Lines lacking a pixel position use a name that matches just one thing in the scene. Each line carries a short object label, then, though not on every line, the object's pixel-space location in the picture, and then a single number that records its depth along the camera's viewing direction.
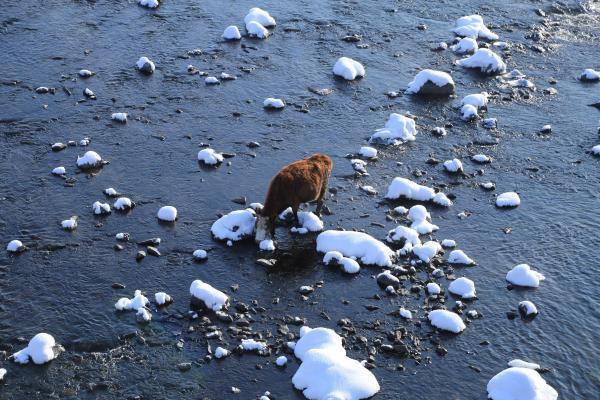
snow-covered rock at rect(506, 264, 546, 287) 18.25
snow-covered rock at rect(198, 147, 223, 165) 22.12
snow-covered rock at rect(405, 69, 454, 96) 26.81
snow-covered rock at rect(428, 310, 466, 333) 16.66
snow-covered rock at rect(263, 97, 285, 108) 25.31
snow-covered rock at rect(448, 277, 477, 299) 17.69
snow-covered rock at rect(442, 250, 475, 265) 18.81
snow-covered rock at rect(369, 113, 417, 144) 23.89
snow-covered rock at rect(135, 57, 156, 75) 26.67
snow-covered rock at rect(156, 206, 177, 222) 19.55
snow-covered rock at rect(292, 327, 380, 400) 14.71
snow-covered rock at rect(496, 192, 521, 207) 21.38
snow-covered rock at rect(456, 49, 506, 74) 28.69
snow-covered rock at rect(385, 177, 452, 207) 21.17
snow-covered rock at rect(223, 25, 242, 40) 29.67
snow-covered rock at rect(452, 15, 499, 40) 31.75
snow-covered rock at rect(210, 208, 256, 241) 18.92
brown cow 19.05
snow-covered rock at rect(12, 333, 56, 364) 14.90
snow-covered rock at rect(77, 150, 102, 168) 21.44
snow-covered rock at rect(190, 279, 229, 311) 16.61
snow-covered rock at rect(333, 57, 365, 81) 27.53
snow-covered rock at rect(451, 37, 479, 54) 30.36
